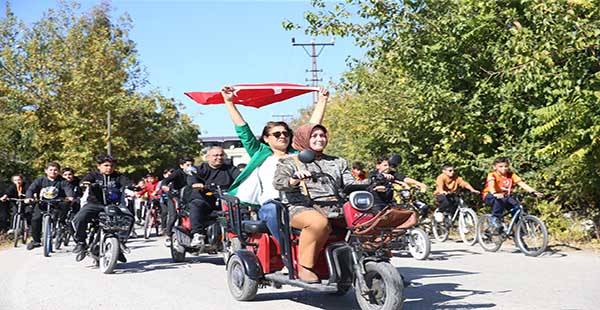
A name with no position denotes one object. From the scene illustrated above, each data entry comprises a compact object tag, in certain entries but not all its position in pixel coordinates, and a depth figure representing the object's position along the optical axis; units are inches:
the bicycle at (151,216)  763.7
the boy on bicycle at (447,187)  633.6
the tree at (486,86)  516.4
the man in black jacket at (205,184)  470.9
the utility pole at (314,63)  2518.1
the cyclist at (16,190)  696.5
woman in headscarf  276.4
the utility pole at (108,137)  1263.3
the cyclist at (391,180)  371.9
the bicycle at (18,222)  690.8
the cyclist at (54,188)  575.2
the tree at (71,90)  1331.2
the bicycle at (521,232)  496.4
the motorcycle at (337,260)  259.4
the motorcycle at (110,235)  437.1
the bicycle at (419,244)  491.8
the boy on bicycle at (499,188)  526.0
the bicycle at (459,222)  609.9
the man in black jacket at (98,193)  463.5
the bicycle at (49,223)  562.3
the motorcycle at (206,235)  465.1
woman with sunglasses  332.2
